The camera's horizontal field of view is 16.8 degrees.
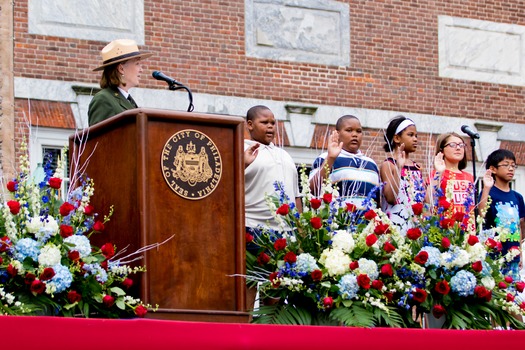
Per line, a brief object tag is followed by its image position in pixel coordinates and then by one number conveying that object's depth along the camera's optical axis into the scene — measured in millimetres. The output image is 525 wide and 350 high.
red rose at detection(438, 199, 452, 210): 10406
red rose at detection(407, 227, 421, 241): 10011
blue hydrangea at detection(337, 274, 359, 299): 9456
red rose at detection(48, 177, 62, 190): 8713
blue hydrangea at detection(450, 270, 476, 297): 9970
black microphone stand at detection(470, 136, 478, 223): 11534
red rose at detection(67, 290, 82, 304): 8271
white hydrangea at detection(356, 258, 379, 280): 9610
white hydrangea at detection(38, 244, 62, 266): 8253
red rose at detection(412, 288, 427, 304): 9751
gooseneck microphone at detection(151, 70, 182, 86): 9480
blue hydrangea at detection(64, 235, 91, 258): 8448
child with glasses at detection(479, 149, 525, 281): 12483
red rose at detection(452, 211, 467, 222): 10323
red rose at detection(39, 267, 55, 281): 8147
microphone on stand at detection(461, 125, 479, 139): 12004
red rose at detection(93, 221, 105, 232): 8595
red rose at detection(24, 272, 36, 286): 8164
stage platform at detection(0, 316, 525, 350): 7710
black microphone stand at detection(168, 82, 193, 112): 9421
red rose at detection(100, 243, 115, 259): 8507
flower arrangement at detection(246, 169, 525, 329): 9474
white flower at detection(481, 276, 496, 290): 10188
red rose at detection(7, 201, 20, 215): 8453
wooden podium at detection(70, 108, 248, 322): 8524
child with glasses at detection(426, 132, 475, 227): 10518
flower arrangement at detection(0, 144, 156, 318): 8194
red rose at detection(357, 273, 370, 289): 9433
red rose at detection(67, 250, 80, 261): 8353
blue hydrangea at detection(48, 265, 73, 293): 8188
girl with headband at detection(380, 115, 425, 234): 10701
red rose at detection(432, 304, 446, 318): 9882
